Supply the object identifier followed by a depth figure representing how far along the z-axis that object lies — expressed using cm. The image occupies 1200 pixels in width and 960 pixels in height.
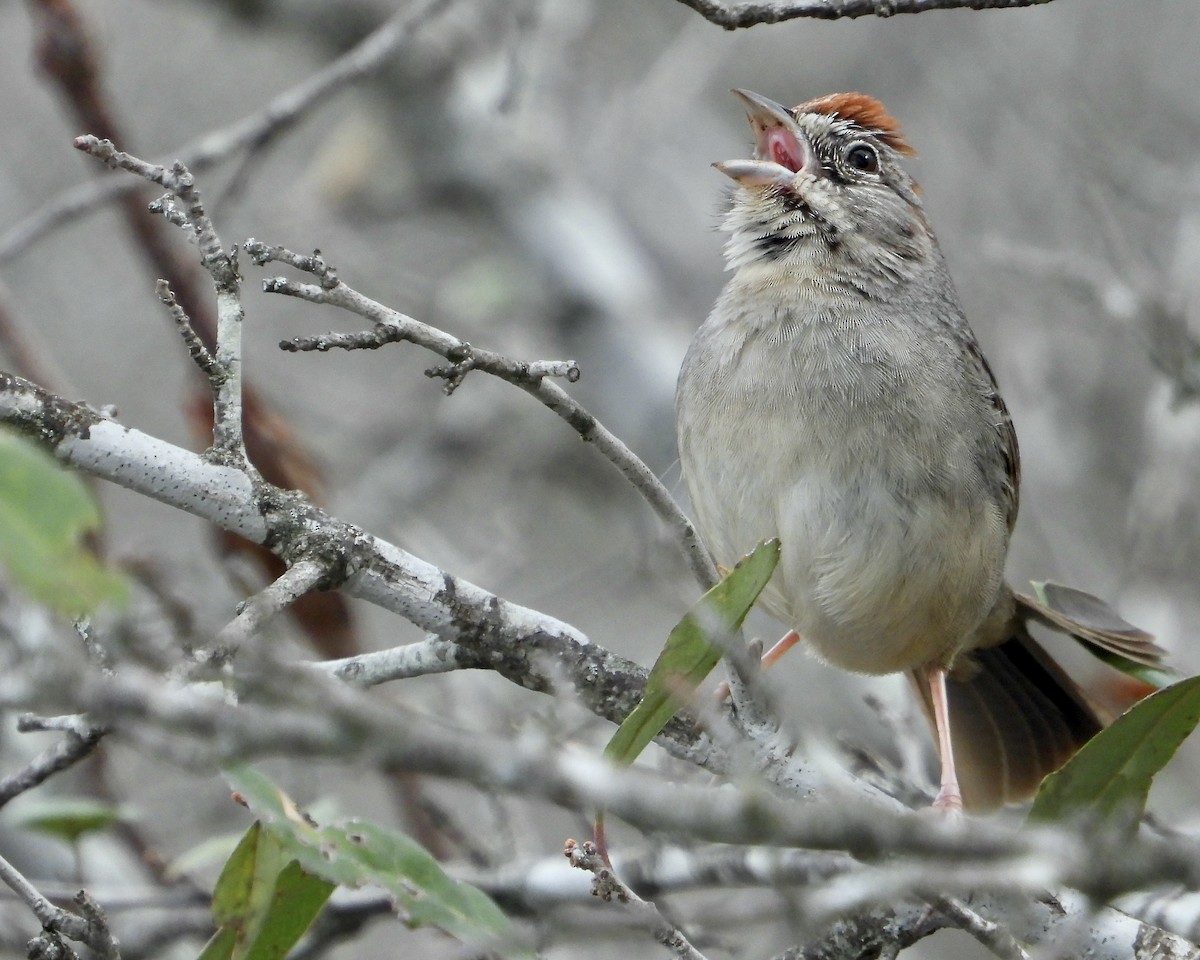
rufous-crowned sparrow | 702
